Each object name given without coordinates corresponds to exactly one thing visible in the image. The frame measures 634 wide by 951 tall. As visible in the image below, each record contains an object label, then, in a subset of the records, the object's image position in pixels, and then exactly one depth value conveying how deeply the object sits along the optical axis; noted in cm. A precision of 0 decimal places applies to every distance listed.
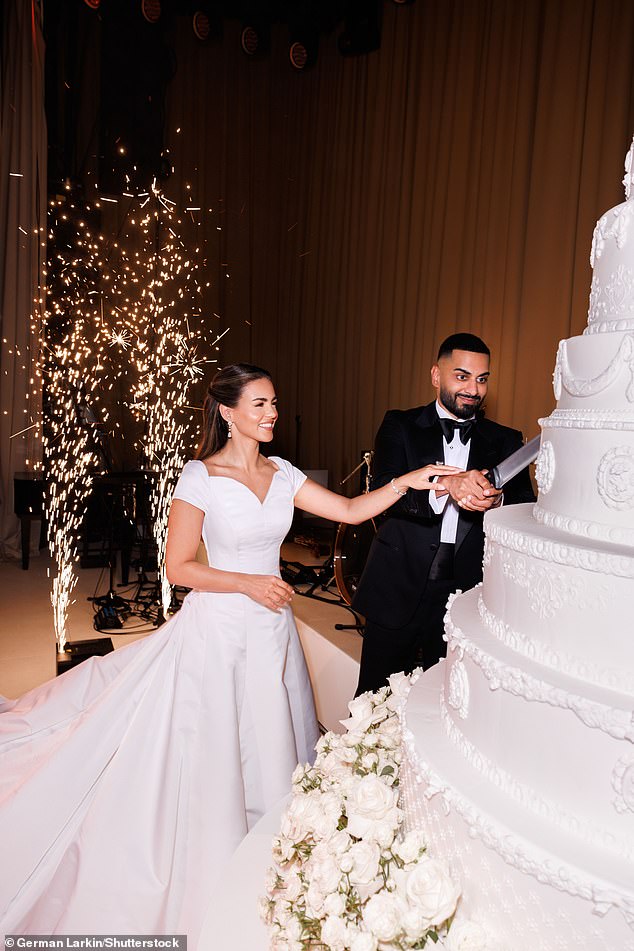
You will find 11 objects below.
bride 219
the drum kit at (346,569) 623
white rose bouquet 112
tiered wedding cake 103
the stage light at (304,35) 878
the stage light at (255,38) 916
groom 282
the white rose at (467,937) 106
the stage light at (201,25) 884
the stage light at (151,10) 828
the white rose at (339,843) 128
